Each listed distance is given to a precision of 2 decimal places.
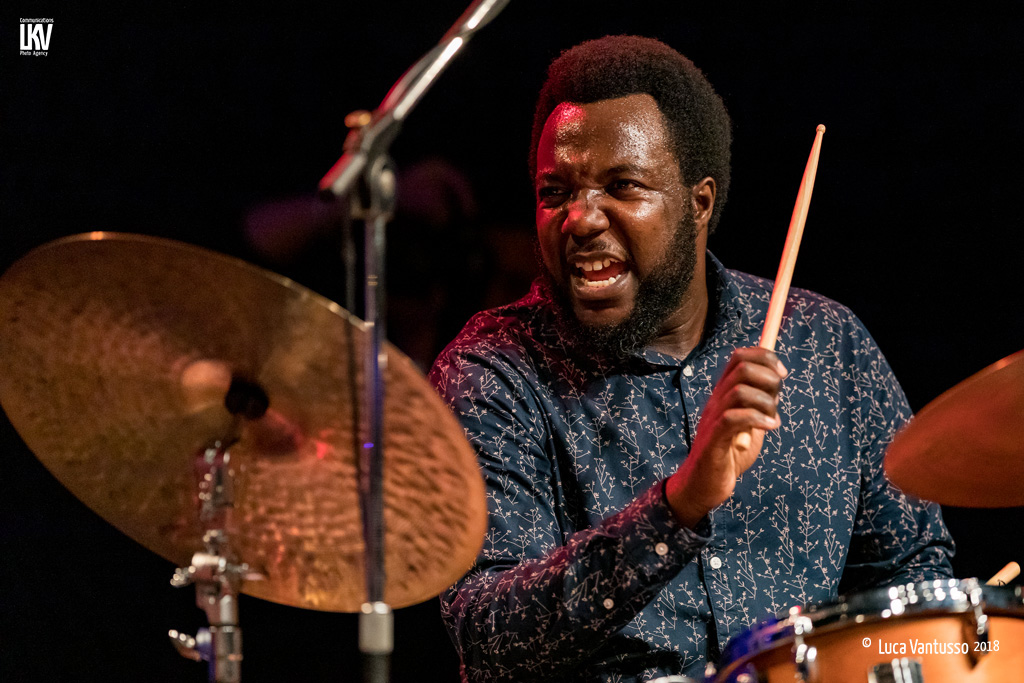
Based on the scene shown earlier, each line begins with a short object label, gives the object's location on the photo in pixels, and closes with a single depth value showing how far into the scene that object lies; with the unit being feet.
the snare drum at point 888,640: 17.88
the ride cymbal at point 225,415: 17.53
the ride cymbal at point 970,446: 17.95
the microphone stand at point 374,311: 17.46
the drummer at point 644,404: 18.77
